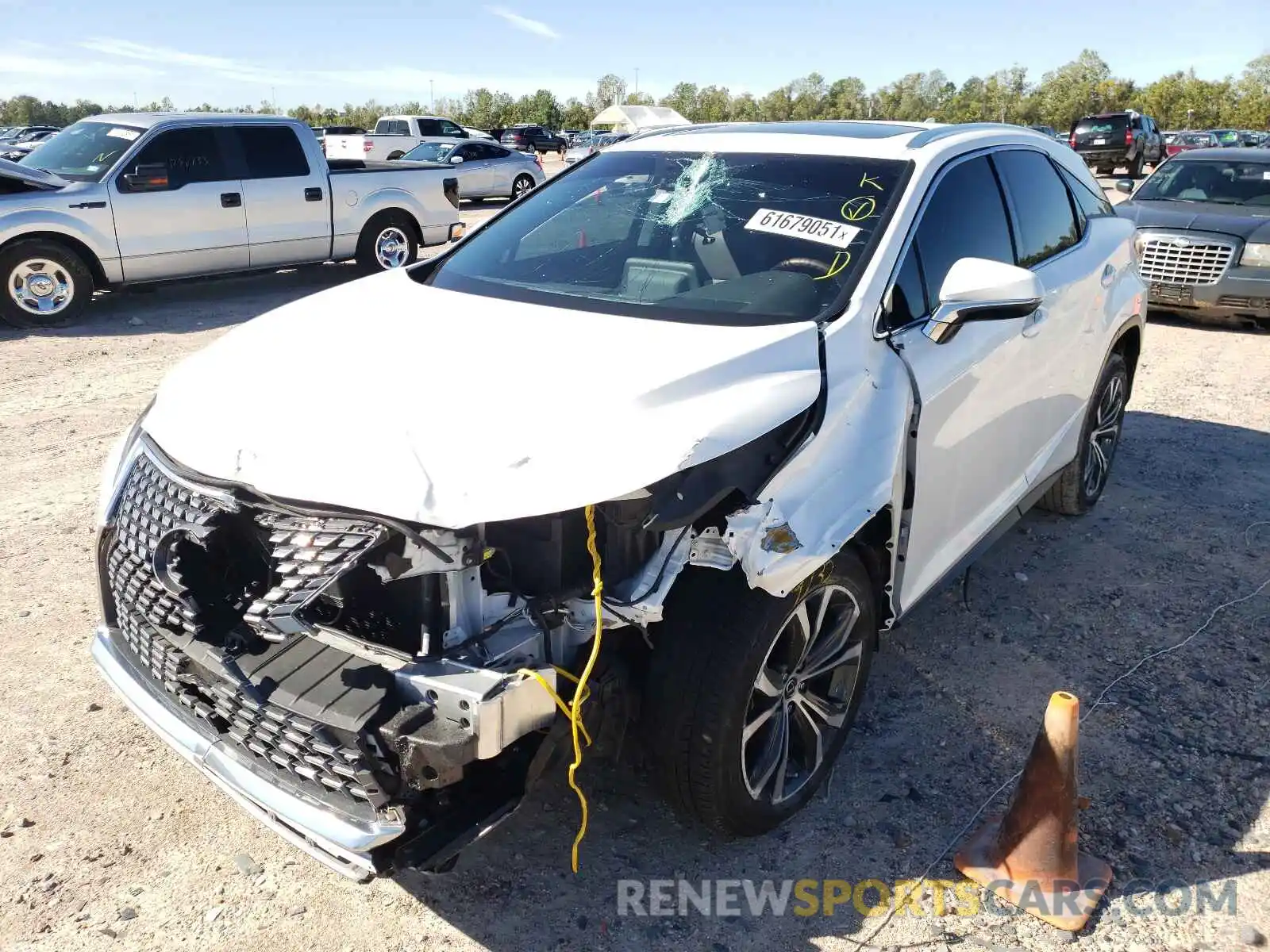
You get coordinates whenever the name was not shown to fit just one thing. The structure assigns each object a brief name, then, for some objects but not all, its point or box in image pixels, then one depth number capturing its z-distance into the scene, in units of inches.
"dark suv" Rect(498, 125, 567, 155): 1606.8
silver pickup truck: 351.9
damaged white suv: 86.9
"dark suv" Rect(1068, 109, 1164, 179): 1154.0
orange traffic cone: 102.6
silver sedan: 776.9
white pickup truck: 881.5
